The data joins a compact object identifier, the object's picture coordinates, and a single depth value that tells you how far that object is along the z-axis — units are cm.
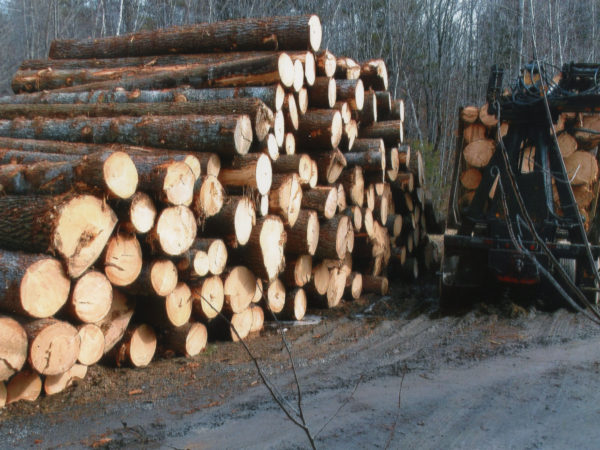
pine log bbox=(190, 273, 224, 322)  470
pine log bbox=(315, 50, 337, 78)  669
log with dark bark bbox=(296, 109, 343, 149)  634
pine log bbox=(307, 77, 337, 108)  658
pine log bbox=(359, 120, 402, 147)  807
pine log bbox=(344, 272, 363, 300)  716
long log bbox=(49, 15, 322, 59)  660
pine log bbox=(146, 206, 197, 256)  421
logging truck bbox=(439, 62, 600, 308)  577
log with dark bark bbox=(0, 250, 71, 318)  336
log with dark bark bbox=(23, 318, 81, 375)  344
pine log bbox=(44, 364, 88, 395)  383
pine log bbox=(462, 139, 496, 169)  764
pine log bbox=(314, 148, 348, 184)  642
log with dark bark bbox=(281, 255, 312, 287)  592
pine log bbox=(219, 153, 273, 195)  508
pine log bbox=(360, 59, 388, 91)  822
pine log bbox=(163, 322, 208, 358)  469
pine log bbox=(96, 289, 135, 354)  418
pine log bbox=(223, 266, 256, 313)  503
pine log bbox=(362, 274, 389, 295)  761
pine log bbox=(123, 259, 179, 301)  424
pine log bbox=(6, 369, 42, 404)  361
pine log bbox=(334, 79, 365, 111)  711
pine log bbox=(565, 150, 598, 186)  716
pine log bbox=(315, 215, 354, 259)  615
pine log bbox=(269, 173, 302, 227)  543
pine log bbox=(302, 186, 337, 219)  608
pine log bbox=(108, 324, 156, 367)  439
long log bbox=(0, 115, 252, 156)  492
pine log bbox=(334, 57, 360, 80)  745
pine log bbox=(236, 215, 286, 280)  515
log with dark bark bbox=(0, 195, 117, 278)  349
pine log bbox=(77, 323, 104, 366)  389
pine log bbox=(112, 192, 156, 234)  398
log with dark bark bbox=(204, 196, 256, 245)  486
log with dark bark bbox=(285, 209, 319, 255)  577
